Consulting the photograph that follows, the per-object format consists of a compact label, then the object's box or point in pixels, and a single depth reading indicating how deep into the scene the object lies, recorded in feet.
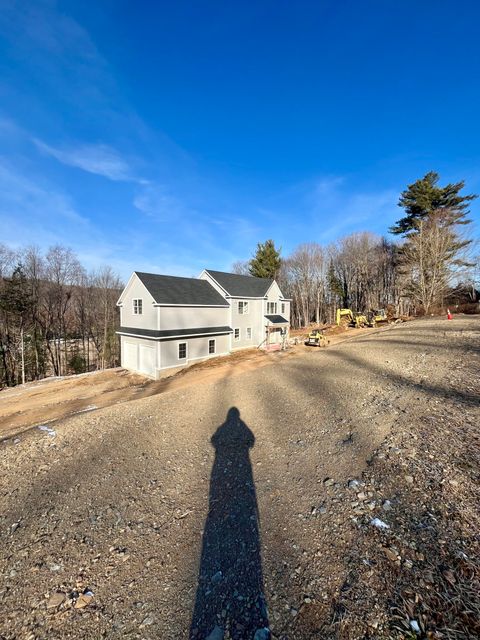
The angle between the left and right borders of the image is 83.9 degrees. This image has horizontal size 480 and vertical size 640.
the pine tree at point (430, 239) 99.91
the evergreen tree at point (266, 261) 139.95
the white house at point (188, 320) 62.95
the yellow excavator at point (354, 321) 99.55
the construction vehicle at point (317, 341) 79.56
